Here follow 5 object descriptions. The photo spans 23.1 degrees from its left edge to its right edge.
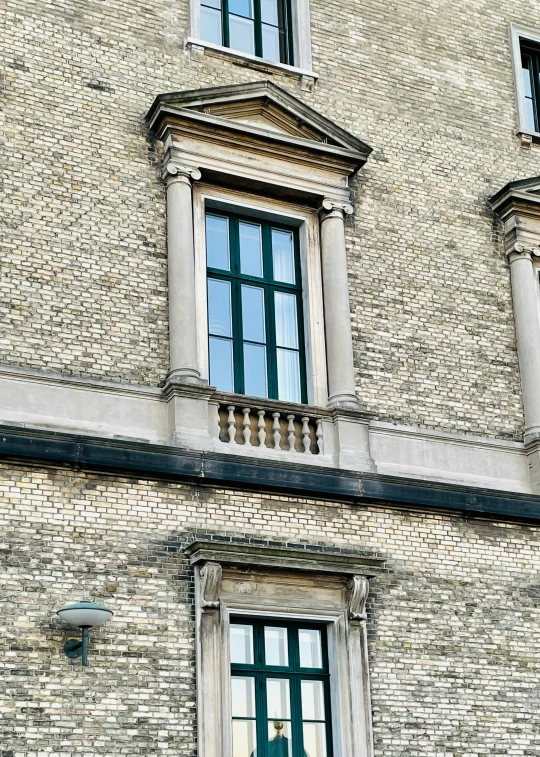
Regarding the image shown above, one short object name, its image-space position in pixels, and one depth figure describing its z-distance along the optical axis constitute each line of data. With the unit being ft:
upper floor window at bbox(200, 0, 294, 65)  53.93
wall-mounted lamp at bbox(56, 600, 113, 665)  39.06
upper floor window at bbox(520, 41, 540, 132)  60.39
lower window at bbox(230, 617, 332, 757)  42.80
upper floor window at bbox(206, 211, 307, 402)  48.55
